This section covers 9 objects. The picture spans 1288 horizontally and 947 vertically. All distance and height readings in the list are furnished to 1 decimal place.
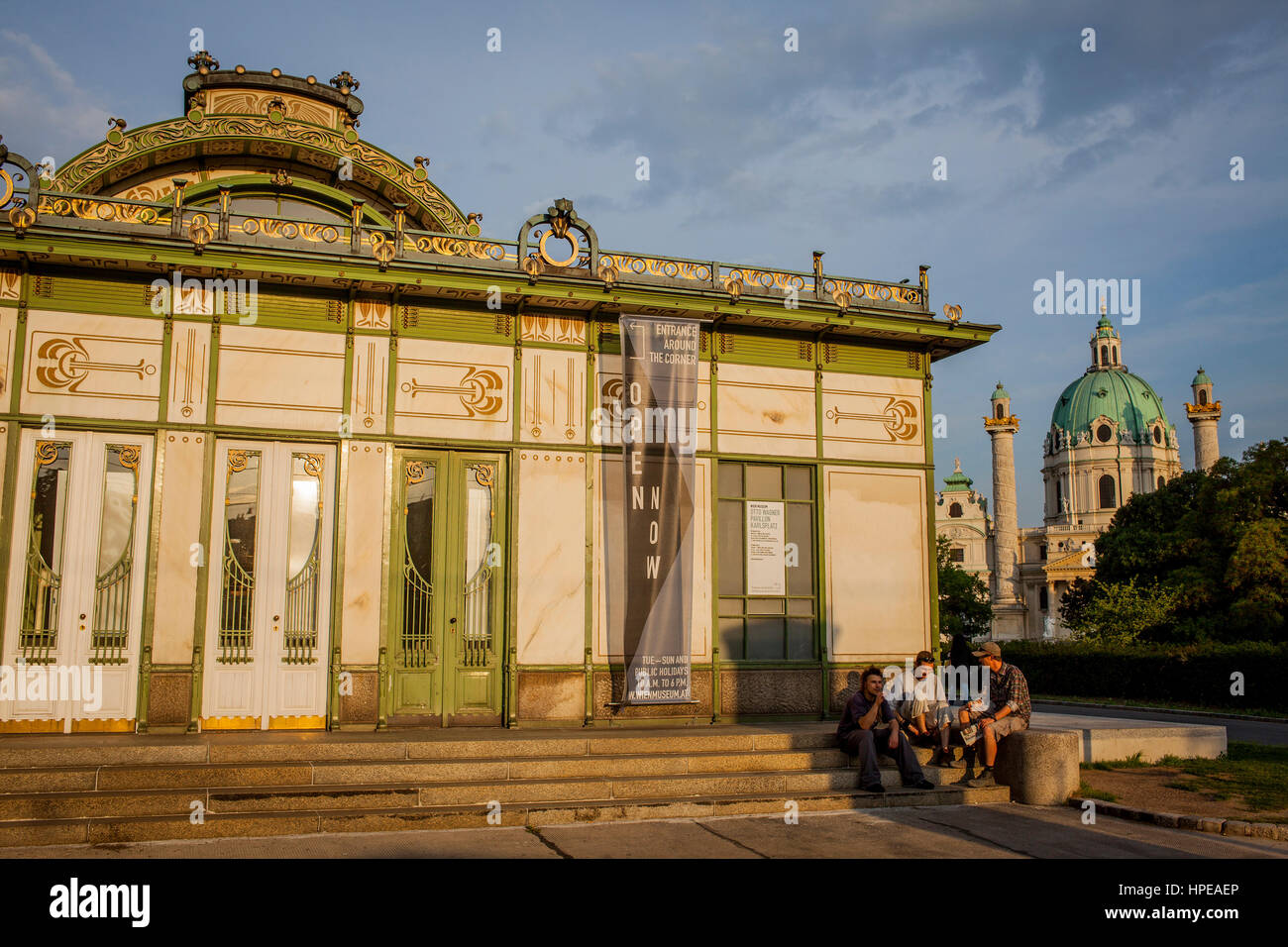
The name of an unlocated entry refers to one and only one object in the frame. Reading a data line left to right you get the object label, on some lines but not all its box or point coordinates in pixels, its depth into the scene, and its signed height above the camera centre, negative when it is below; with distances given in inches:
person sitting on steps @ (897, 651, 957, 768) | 464.1 -50.7
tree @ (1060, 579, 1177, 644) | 1696.6 -24.0
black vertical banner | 511.8 +50.0
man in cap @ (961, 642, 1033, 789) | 448.1 -50.5
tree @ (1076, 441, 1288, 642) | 1552.7 +51.6
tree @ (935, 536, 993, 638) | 3110.2 -9.1
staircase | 351.6 -70.0
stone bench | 438.3 -71.2
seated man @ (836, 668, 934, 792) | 432.5 -58.6
